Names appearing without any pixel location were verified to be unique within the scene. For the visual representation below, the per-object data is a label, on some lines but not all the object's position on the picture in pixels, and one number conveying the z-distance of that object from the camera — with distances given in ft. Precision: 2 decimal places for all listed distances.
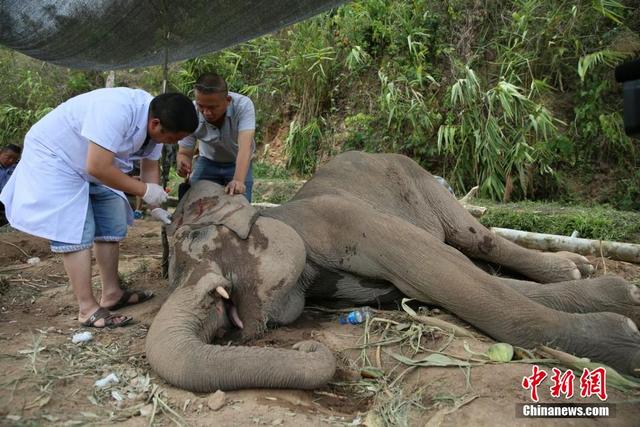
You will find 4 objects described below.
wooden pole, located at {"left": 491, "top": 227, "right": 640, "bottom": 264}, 16.63
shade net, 13.46
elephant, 8.55
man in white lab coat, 11.17
